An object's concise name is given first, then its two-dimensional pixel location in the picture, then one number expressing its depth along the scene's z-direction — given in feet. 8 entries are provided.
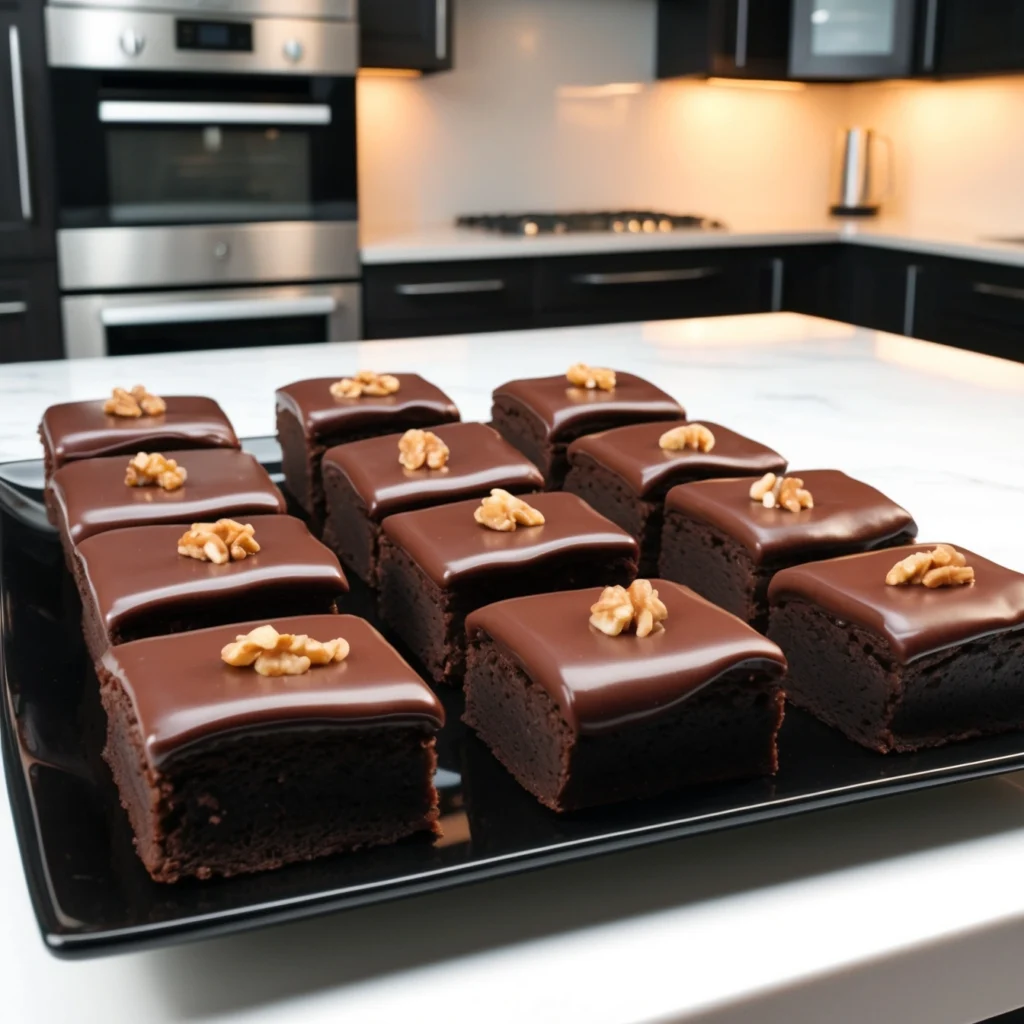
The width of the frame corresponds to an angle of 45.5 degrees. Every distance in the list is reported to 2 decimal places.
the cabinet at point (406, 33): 12.82
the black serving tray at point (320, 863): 2.26
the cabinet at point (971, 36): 13.41
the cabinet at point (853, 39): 14.67
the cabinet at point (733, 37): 14.38
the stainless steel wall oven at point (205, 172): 11.43
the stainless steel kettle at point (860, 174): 16.17
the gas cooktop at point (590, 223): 14.01
